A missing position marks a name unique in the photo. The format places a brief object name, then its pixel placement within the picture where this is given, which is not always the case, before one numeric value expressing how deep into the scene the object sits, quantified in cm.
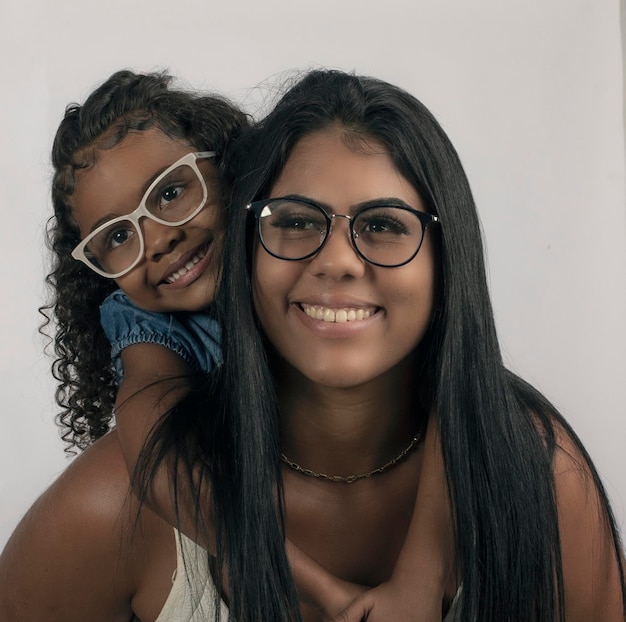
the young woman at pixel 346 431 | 225
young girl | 277
